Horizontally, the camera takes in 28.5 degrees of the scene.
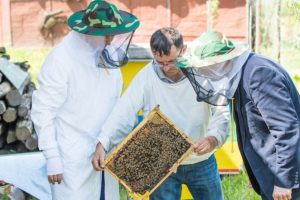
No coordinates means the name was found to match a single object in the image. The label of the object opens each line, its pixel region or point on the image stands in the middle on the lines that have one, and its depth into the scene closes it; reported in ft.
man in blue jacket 9.09
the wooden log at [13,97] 18.94
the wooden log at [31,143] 19.25
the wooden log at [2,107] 18.74
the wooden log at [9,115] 18.95
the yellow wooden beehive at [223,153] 15.81
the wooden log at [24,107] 19.19
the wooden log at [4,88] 18.84
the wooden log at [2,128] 19.16
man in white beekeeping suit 10.54
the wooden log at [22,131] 19.19
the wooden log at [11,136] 19.39
